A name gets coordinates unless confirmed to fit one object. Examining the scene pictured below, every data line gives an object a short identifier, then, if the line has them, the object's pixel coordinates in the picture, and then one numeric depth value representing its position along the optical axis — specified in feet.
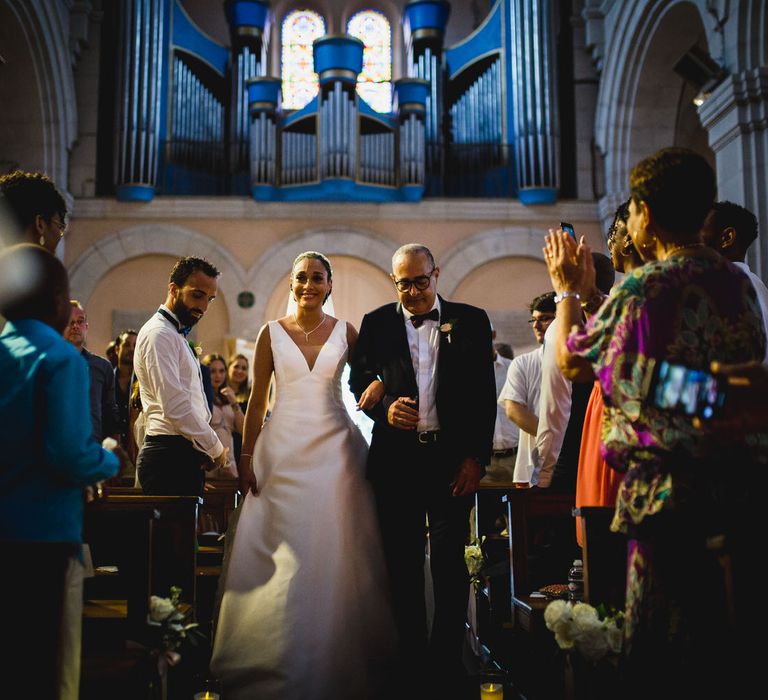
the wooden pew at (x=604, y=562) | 9.84
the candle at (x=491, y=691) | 11.44
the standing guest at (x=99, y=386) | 16.93
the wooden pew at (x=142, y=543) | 10.48
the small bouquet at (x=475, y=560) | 15.70
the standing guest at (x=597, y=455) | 10.21
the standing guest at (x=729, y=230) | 12.04
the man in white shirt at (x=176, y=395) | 14.55
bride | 12.48
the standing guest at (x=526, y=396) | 17.95
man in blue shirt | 7.68
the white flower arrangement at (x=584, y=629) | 9.05
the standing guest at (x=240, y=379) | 28.37
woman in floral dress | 7.18
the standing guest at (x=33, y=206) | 10.66
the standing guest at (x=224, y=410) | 24.34
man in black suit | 12.67
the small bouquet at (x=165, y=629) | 10.30
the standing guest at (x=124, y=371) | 21.08
